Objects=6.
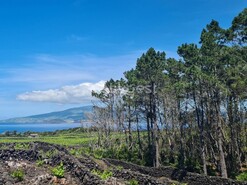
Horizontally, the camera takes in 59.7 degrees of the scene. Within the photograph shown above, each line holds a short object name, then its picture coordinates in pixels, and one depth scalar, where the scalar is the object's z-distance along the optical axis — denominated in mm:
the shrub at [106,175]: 11673
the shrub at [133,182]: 10975
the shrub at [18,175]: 11391
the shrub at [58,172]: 11931
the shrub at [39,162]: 14203
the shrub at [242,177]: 16365
